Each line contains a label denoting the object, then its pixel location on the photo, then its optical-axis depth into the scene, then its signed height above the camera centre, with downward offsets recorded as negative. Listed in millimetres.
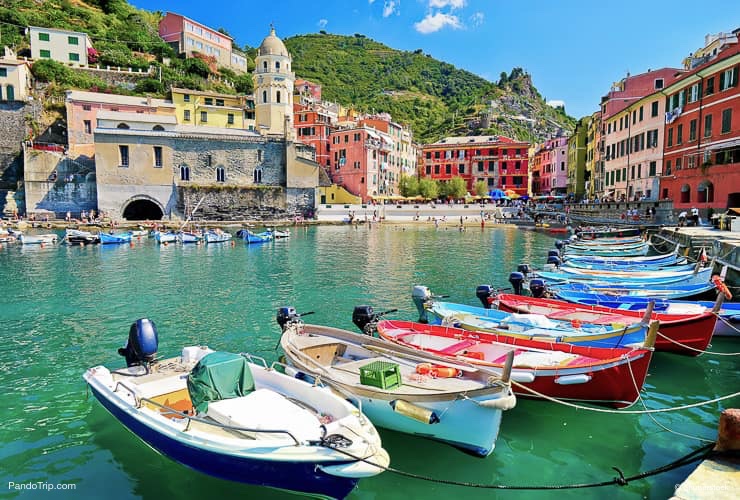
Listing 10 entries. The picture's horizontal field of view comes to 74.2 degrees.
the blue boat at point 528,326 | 10211 -2746
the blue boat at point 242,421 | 5809 -2857
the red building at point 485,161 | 77938 +7521
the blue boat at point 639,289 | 15579 -2762
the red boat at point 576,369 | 8344 -2871
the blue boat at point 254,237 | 42066 -2430
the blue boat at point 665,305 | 12859 -2796
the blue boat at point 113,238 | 39366 -2308
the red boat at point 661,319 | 11383 -2792
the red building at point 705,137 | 30109 +4765
